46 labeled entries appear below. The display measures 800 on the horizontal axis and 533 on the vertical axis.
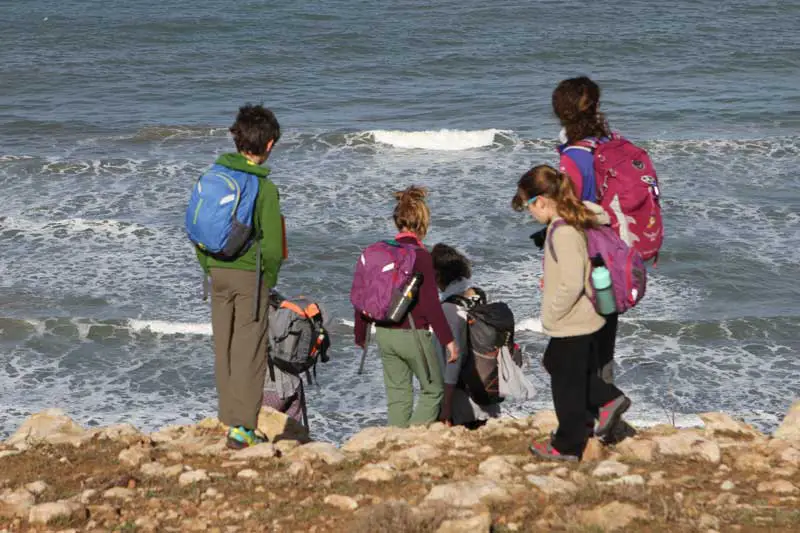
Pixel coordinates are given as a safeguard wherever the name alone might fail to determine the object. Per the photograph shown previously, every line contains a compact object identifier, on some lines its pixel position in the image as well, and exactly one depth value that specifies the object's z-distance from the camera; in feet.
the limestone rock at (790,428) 46.78
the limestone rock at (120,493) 37.55
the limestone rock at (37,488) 38.19
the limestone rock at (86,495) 37.03
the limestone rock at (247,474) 39.70
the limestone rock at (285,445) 43.09
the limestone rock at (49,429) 46.60
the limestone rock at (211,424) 49.11
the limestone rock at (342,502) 35.99
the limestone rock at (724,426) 46.60
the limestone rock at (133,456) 42.06
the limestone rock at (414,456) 41.06
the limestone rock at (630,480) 37.17
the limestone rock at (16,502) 36.27
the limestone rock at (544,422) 47.27
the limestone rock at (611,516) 33.30
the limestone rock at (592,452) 40.63
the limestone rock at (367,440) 44.83
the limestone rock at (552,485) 36.70
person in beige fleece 36.99
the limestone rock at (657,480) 37.52
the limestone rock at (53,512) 35.19
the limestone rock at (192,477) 39.22
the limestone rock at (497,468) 39.19
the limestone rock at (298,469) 39.75
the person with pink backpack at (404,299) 43.24
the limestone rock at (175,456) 42.68
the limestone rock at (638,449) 41.11
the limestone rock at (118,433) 46.33
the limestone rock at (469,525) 32.48
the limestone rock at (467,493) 35.42
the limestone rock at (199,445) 43.22
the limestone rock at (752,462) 39.65
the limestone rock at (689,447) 41.06
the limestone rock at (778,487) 36.76
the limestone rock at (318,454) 42.13
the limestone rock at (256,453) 42.06
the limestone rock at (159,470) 40.25
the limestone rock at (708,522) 33.23
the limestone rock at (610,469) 38.50
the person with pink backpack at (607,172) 39.58
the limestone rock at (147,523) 34.91
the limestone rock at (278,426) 49.01
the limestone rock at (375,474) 38.93
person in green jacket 39.81
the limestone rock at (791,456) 40.11
